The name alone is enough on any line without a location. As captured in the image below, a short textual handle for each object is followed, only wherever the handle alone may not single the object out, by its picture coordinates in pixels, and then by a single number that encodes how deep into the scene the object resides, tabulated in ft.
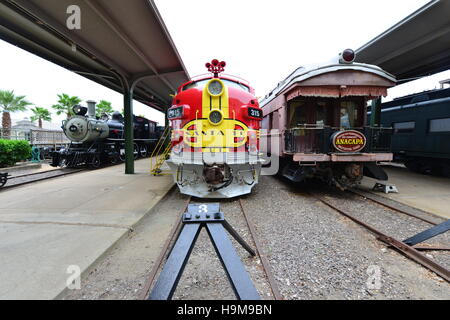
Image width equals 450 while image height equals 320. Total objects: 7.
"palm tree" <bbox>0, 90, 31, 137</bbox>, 59.79
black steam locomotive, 31.42
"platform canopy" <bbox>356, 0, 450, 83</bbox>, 20.57
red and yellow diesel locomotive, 15.83
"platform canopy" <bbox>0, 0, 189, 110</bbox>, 14.34
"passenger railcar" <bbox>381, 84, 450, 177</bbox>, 26.17
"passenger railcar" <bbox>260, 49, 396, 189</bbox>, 17.33
